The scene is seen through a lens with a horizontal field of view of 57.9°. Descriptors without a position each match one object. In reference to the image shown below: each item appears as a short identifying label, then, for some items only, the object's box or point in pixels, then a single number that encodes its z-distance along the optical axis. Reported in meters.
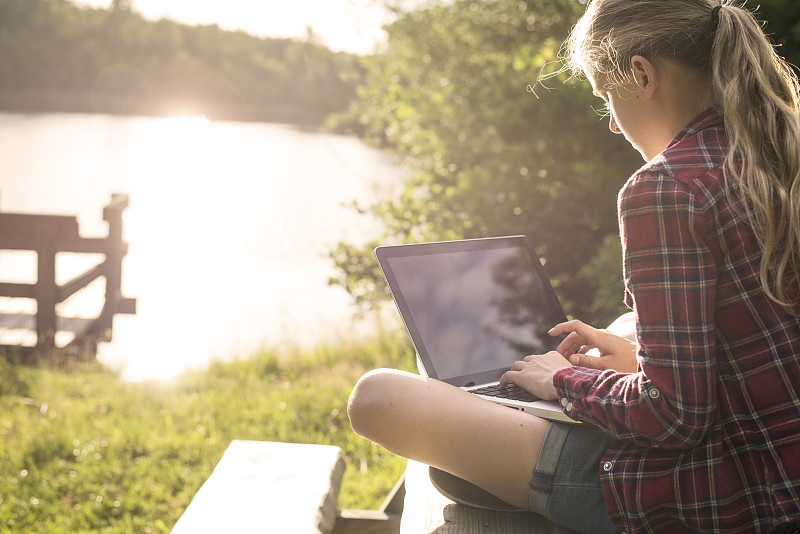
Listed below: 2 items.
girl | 1.21
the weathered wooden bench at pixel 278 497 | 1.86
